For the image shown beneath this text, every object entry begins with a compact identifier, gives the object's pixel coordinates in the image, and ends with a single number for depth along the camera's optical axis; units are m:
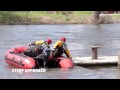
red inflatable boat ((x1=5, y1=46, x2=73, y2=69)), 13.78
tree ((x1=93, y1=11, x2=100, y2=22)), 55.25
